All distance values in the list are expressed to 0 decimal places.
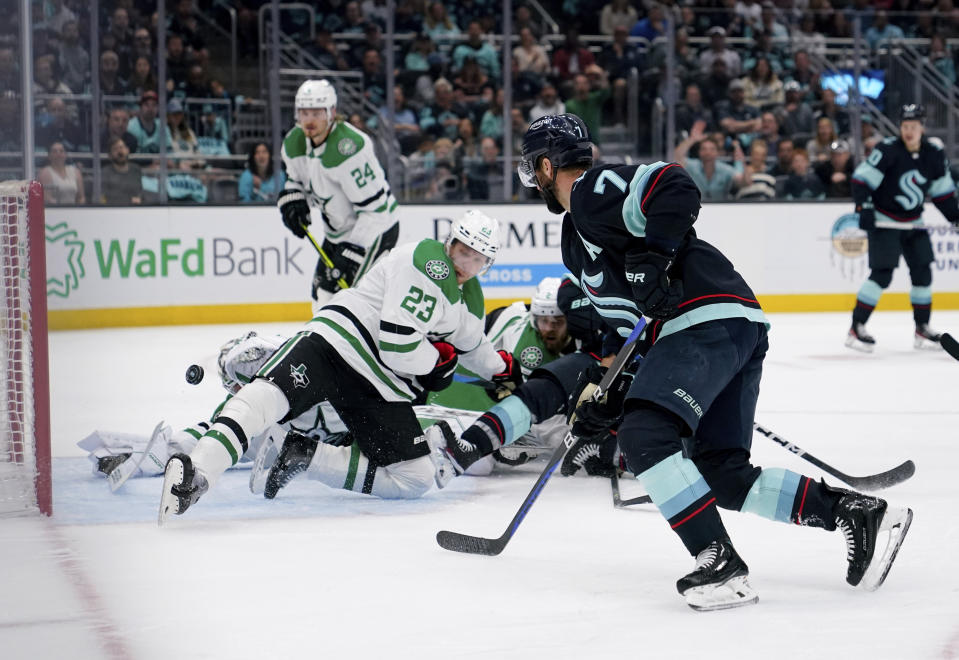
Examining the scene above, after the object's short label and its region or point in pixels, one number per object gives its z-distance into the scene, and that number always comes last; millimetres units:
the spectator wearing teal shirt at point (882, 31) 19781
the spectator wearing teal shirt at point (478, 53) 18569
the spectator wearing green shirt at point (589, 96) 18828
